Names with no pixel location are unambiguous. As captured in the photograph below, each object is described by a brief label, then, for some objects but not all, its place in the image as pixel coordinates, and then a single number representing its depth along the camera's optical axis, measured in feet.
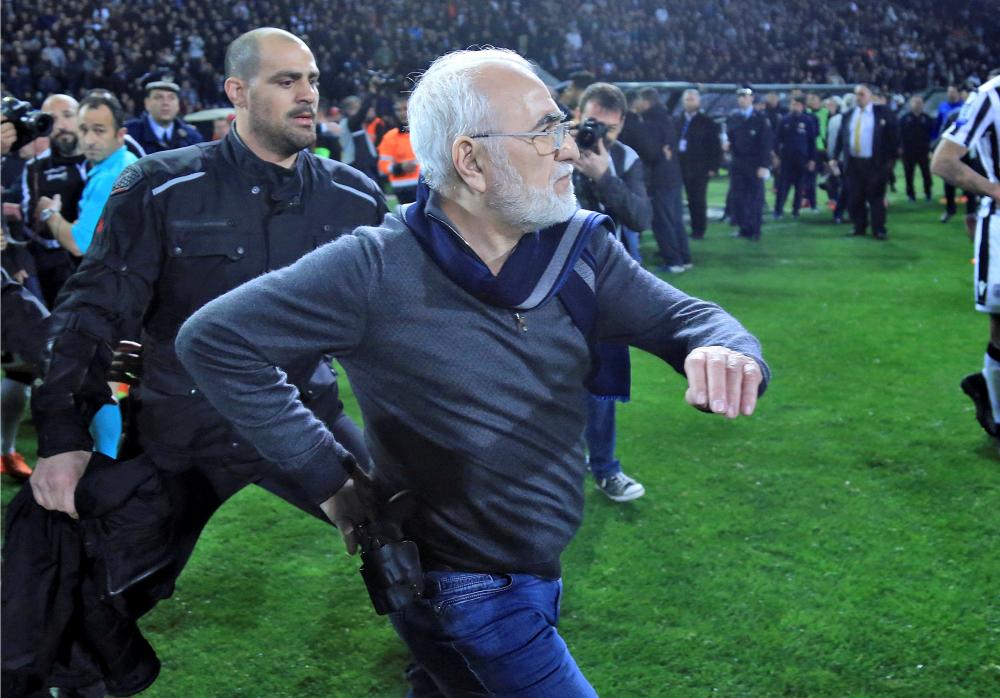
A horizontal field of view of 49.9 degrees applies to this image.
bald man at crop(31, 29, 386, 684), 9.82
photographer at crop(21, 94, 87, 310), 22.47
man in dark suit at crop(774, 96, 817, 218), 52.16
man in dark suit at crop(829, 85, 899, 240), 45.24
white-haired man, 6.48
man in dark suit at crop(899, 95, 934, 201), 59.21
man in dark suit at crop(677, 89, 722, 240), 45.91
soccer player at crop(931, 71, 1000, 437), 17.19
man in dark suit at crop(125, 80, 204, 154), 28.96
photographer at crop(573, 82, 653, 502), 16.20
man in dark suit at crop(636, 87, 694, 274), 38.99
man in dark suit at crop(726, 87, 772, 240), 45.29
